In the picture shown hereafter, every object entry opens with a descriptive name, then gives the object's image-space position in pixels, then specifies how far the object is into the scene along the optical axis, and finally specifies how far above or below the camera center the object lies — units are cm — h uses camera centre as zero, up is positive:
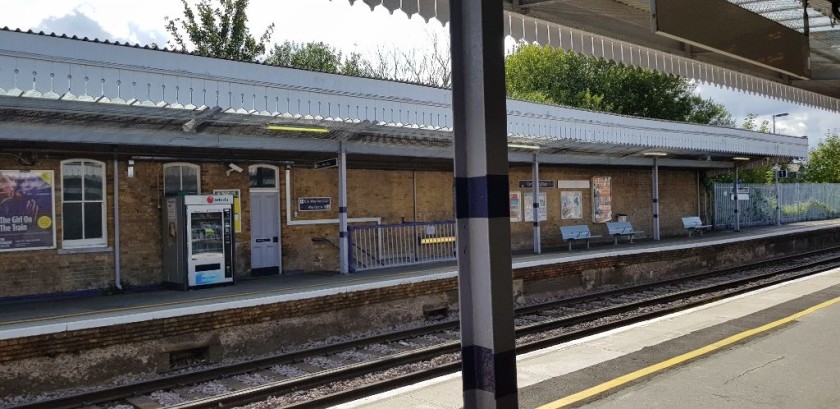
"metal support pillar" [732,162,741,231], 2742 -6
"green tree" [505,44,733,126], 4269 +823
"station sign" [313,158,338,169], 1443 +124
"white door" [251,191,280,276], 1437 -27
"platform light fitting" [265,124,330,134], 1188 +169
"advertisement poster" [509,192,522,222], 1947 +22
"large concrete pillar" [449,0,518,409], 283 +4
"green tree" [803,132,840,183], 4556 +294
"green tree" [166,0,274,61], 3225 +946
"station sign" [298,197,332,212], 1506 +36
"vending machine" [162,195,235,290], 1219 -35
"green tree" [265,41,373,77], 4069 +1025
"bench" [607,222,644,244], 2172 -62
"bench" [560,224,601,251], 1984 -64
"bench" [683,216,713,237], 2465 -58
